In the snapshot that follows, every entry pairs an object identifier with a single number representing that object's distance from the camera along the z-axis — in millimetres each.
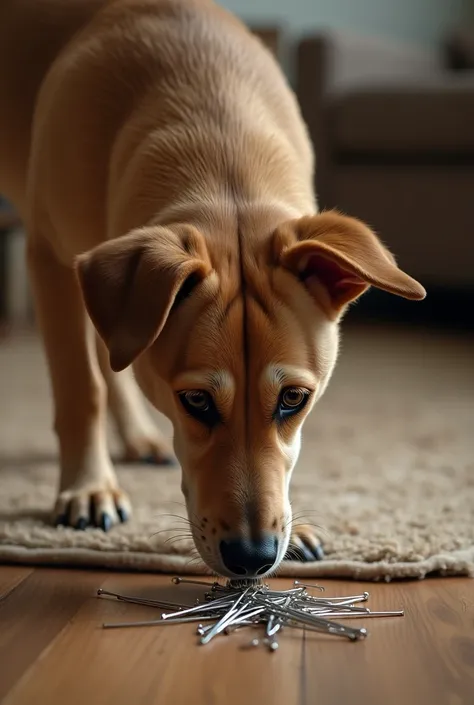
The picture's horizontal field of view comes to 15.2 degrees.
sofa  2676
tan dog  1171
